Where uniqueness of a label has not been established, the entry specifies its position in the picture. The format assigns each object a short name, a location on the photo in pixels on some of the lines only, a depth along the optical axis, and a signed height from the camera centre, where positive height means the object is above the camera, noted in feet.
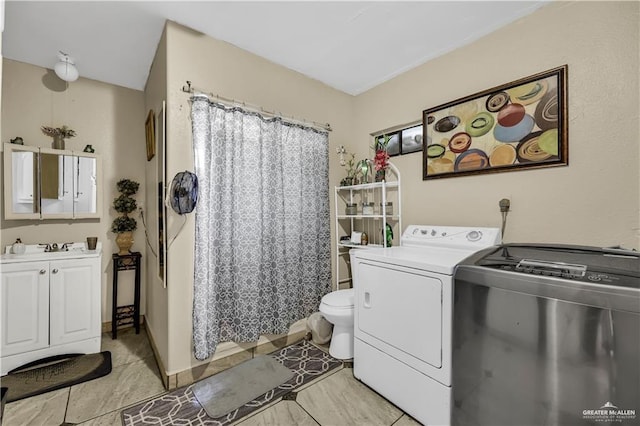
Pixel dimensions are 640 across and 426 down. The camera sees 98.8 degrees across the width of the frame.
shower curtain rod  6.55 +2.92
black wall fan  6.14 +0.45
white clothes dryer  4.91 -2.11
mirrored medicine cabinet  7.80 +0.89
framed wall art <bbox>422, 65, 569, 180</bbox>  5.88 +2.06
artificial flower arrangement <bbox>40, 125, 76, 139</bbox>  8.33 +2.51
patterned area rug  5.30 -3.99
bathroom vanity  6.73 -2.39
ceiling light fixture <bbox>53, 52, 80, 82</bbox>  7.55 +4.02
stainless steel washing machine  3.32 -1.71
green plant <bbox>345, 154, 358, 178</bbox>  9.86 +1.67
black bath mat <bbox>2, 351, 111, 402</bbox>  6.12 -3.90
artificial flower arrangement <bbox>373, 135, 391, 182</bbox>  8.55 +1.75
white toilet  7.07 -2.78
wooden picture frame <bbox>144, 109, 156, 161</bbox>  7.84 +2.37
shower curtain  6.55 -0.33
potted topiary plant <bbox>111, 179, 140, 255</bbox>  9.04 -0.20
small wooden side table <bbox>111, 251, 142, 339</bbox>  8.70 -2.84
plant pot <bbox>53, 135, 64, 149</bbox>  8.38 +2.16
